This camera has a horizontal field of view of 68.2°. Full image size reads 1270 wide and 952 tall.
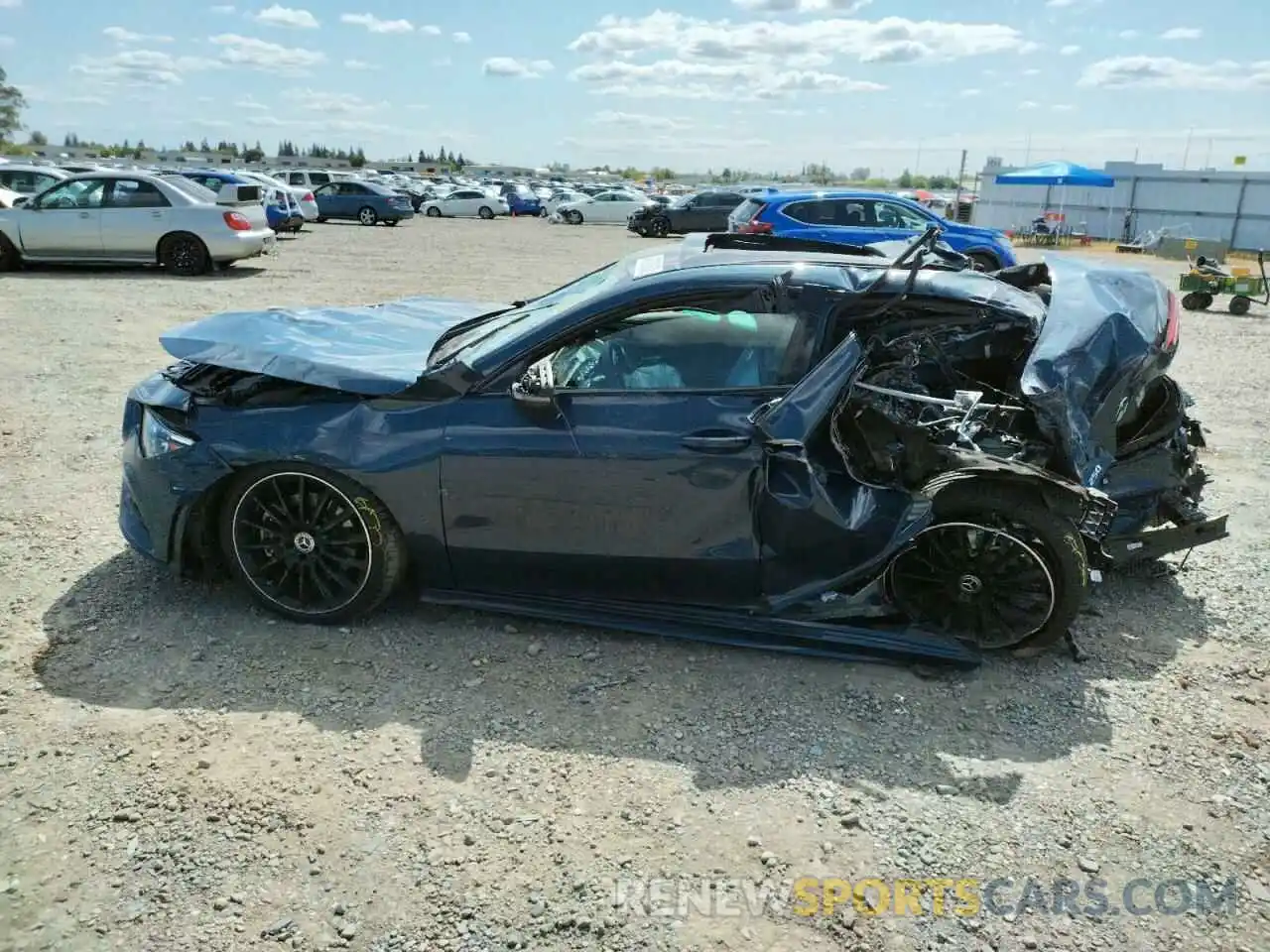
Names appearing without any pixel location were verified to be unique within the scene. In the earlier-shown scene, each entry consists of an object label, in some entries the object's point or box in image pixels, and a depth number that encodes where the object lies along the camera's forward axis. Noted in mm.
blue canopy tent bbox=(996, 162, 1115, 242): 27500
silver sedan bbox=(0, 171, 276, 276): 14105
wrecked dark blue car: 3545
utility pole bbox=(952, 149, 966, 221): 35175
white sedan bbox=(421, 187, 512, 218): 39312
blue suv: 14703
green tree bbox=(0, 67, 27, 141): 79062
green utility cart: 14039
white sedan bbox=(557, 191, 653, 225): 37312
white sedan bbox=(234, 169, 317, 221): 23719
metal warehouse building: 28656
